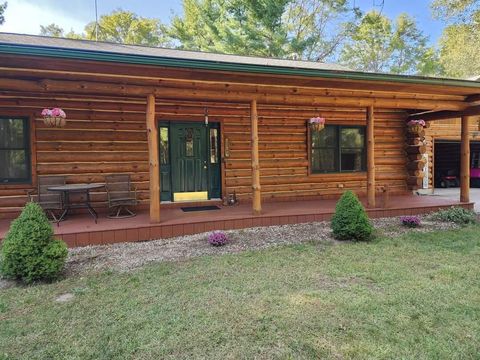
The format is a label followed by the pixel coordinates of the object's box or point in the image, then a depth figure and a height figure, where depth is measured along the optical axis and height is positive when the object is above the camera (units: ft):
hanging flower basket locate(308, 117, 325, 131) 23.91 +2.95
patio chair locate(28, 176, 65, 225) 18.11 -1.78
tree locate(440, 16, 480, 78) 57.41 +22.66
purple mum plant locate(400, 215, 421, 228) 19.10 -3.63
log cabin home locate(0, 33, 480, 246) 15.88 +2.20
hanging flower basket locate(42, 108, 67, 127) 17.69 +2.77
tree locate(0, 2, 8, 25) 44.32 +22.22
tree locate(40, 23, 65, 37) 75.01 +32.59
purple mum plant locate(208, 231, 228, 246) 15.60 -3.69
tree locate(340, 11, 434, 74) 72.43 +25.92
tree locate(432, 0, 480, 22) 51.13 +24.73
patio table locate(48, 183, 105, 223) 16.99 -1.86
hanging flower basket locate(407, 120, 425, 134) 27.09 +3.04
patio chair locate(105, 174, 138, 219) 19.38 -1.86
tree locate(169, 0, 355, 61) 52.26 +24.67
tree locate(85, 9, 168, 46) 69.10 +29.82
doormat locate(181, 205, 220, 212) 21.80 -3.06
